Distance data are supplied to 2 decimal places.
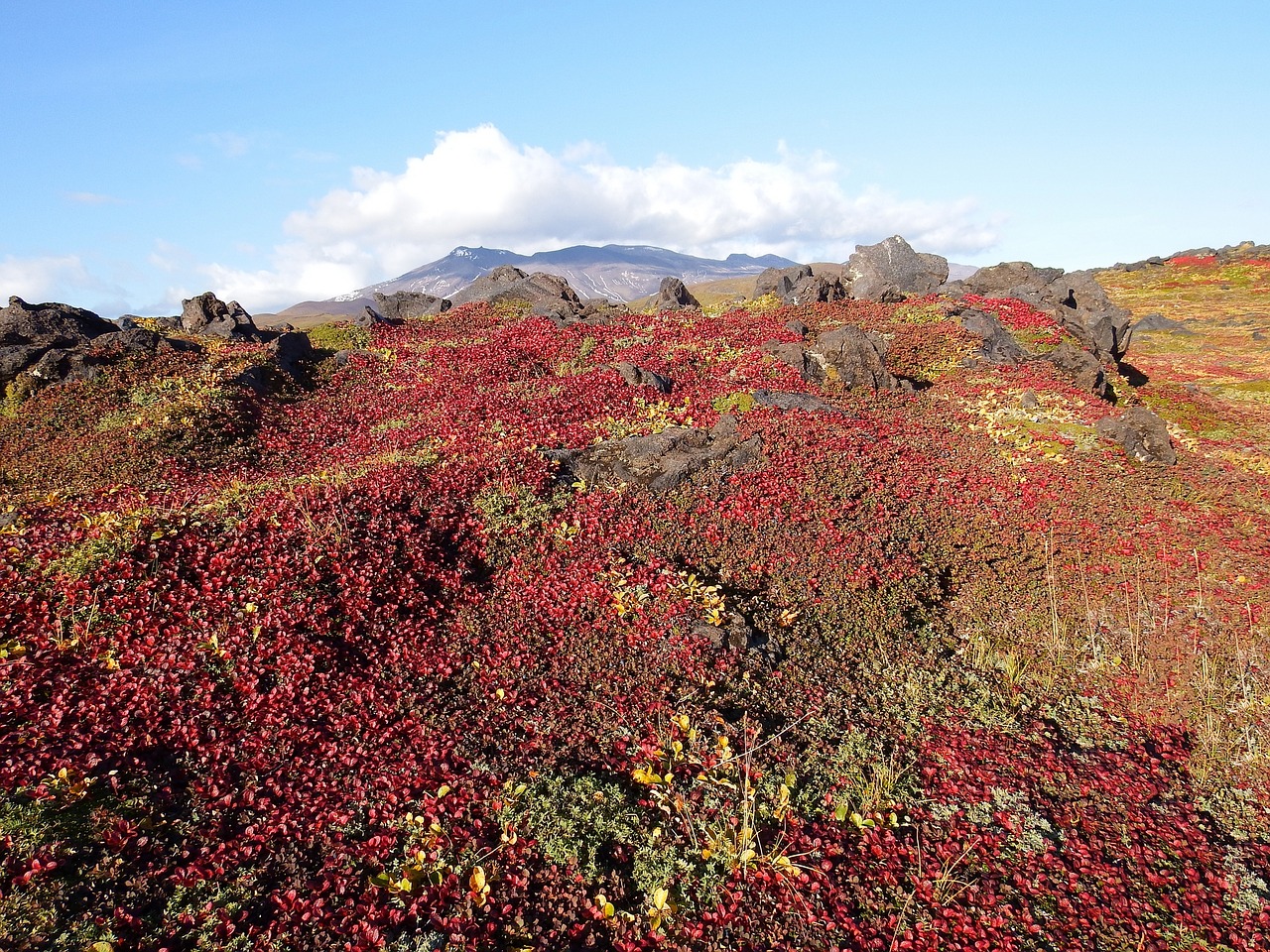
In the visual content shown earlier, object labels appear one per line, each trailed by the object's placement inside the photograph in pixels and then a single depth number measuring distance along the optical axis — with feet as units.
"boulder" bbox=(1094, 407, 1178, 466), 68.64
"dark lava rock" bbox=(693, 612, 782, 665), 39.55
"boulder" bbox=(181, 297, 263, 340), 108.27
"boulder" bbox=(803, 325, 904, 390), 86.12
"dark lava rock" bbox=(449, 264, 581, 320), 134.21
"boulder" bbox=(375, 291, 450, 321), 146.92
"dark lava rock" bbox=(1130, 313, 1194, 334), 168.54
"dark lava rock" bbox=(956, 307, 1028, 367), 94.88
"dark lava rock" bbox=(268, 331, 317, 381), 95.50
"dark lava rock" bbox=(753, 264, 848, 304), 131.54
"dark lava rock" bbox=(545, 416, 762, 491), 57.82
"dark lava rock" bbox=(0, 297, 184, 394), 78.54
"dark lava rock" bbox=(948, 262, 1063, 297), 134.10
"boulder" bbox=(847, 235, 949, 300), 134.00
